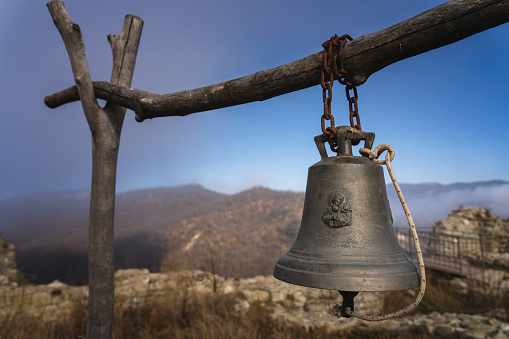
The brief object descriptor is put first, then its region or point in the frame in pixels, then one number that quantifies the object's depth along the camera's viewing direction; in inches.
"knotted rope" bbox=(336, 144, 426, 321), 49.8
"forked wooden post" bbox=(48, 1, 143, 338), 116.3
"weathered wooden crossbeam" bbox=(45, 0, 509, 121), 56.2
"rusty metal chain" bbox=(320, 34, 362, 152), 59.0
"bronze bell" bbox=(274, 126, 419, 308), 51.9
